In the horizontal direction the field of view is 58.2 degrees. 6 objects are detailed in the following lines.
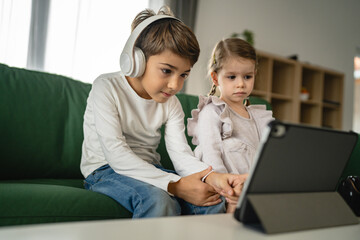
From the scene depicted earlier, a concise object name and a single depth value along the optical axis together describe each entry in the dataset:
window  2.45
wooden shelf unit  3.71
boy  1.03
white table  0.39
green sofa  1.36
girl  1.35
